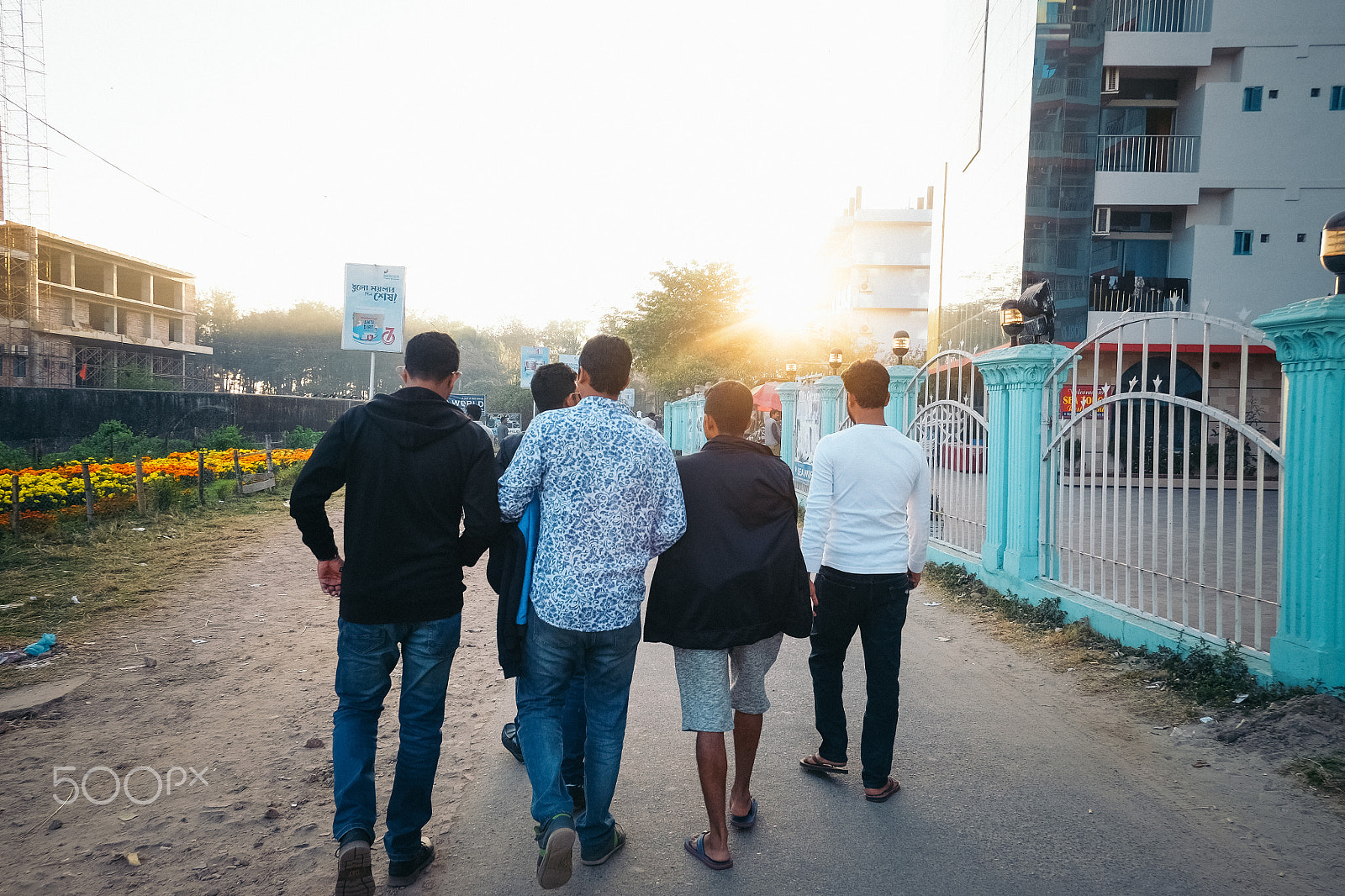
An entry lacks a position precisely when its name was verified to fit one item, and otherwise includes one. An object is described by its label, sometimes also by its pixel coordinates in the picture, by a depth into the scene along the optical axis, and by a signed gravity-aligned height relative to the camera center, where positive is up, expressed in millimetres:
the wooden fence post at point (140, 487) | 11492 -1305
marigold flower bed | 10516 -1340
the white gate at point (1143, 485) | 4570 -456
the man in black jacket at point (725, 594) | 3057 -695
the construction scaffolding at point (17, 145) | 40406 +12097
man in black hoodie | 2963 -618
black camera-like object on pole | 6836 +849
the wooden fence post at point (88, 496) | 10370 -1307
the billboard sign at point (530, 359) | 35303 +2018
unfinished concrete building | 38656 +4053
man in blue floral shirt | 2926 -578
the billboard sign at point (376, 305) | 18625 +2140
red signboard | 6316 +142
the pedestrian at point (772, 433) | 16359 -449
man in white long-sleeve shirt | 3596 -612
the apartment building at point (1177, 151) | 23250 +7802
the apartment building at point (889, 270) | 54000 +9463
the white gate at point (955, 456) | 7961 -416
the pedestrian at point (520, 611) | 3002 -753
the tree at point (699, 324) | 33688 +3462
